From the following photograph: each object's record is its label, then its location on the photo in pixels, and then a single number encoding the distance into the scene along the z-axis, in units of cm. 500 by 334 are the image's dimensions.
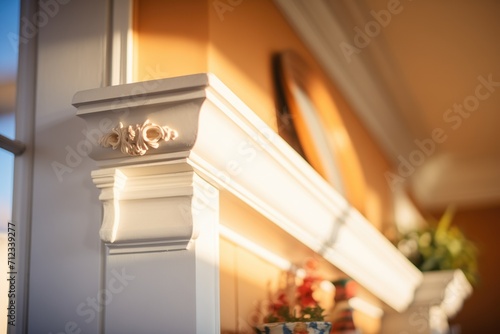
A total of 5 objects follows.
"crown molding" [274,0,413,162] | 249
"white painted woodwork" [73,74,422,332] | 155
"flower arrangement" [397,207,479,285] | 349
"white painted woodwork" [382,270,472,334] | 319
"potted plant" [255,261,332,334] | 178
